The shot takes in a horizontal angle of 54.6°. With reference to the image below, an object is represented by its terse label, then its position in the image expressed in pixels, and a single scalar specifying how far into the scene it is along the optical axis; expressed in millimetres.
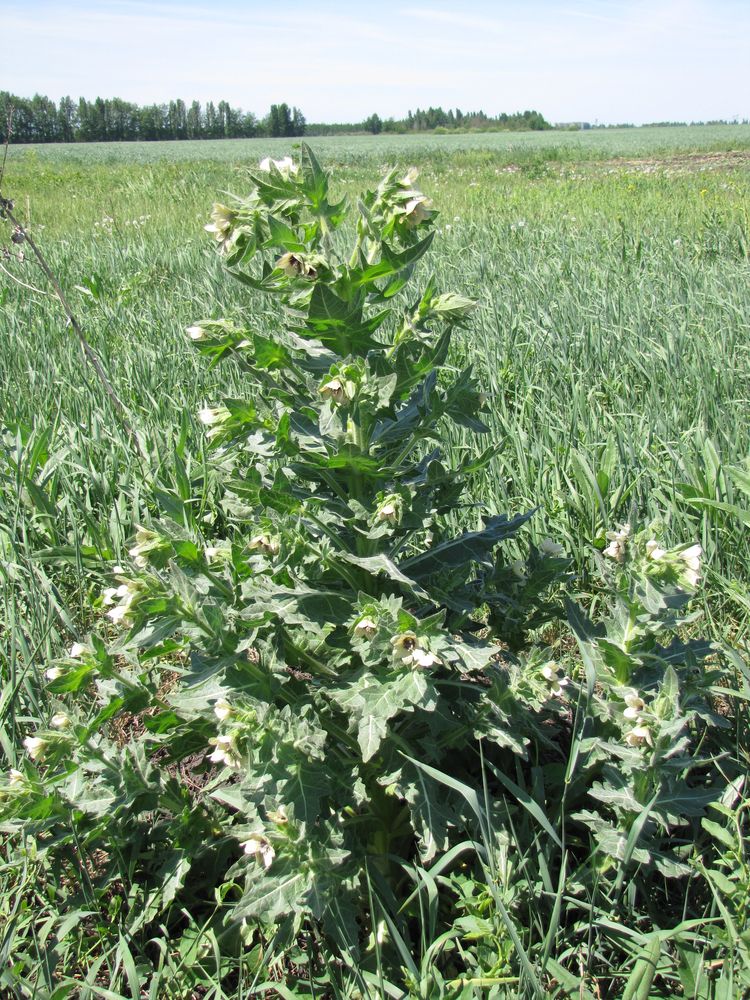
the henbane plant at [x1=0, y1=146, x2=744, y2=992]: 1330
